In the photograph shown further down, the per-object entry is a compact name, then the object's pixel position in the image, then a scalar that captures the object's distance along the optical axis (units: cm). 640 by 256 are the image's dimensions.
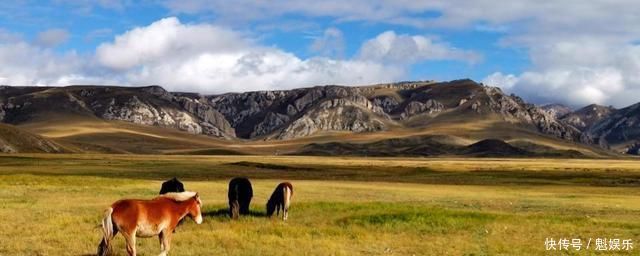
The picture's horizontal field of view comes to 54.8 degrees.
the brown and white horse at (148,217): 1602
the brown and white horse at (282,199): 2912
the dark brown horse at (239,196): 2889
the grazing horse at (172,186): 3019
